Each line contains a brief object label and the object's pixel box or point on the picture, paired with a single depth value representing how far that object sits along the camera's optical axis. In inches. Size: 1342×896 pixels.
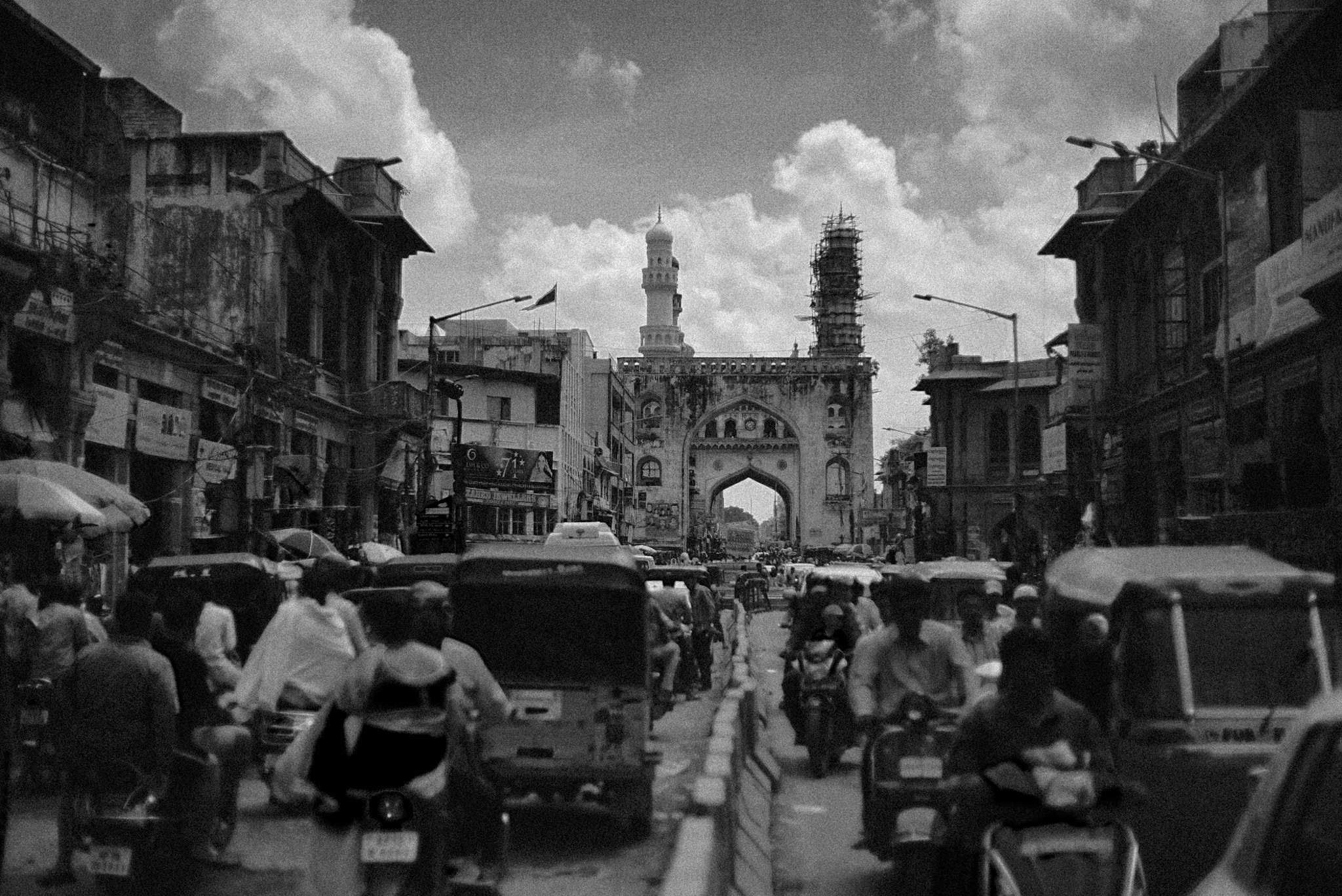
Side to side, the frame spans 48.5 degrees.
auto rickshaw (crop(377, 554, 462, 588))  631.8
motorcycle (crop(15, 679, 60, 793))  382.3
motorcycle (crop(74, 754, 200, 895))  247.0
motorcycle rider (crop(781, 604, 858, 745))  504.4
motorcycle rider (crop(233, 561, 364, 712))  335.0
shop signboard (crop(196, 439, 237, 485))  960.3
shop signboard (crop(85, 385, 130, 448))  835.4
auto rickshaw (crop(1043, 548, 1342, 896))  257.8
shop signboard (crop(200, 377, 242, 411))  1043.3
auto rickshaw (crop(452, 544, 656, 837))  341.4
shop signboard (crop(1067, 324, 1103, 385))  1341.0
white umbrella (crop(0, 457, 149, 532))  591.2
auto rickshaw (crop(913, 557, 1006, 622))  619.5
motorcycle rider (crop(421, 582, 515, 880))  242.2
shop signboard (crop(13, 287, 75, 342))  733.9
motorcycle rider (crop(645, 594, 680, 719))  553.0
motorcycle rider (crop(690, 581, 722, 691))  832.9
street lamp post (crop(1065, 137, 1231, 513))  834.2
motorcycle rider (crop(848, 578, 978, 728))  313.3
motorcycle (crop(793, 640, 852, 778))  481.1
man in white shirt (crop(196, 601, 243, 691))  406.3
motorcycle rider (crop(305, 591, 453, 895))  193.9
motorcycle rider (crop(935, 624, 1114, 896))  199.0
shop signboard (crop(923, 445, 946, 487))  2116.1
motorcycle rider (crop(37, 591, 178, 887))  259.3
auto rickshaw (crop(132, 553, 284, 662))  550.9
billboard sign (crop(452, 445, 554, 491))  2081.7
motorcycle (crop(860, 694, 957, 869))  279.0
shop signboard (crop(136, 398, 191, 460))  908.0
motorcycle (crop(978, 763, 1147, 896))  184.4
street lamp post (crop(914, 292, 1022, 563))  1440.7
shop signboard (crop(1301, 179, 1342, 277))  738.2
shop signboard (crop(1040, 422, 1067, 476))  1455.5
